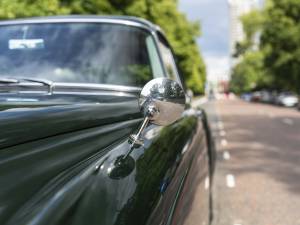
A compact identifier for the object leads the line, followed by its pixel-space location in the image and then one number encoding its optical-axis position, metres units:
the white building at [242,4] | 183.38
